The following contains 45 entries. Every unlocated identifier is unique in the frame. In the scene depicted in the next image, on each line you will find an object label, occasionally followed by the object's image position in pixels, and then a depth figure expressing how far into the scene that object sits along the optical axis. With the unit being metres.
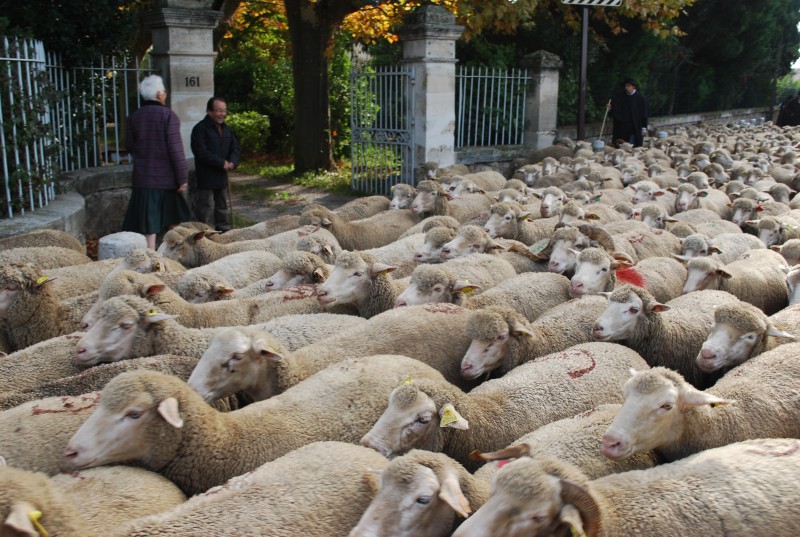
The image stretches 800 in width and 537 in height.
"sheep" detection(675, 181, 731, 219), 9.23
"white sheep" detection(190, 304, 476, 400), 3.84
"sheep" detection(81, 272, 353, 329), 4.86
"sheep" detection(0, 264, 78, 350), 4.87
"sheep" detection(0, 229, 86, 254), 6.54
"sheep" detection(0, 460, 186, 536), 2.49
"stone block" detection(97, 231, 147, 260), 7.02
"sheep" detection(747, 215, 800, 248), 7.55
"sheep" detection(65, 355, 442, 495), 3.14
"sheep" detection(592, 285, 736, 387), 4.72
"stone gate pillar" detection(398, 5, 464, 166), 11.82
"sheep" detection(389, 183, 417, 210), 9.38
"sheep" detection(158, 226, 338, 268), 7.08
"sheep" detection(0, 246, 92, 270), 6.06
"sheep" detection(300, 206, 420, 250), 7.99
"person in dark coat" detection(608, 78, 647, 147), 15.77
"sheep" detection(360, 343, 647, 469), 3.33
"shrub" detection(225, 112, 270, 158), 18.55
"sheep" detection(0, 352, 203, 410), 3.78
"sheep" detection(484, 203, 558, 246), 7.72
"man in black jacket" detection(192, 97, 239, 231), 8.92
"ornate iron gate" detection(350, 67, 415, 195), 12.33
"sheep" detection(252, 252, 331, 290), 5.89
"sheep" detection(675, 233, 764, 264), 6.70
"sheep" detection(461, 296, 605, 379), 4.42
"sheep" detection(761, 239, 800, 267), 6.64
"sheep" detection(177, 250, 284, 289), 6.33
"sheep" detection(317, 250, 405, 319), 5.40
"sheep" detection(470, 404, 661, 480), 3.18
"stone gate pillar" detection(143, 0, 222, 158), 9.83
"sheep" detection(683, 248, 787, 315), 5.81
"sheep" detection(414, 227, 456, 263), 6.70
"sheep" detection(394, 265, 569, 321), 5.30
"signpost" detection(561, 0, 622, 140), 15.02
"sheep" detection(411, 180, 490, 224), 8.87
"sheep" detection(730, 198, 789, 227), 8.71
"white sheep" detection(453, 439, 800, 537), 2.51
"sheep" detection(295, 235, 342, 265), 6.75
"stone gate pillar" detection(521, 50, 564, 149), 14.43
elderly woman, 7.74
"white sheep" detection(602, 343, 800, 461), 3.27
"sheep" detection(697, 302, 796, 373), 4.36
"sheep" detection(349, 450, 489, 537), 2.65
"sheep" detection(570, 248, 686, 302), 5.59
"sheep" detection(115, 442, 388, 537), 2.68
